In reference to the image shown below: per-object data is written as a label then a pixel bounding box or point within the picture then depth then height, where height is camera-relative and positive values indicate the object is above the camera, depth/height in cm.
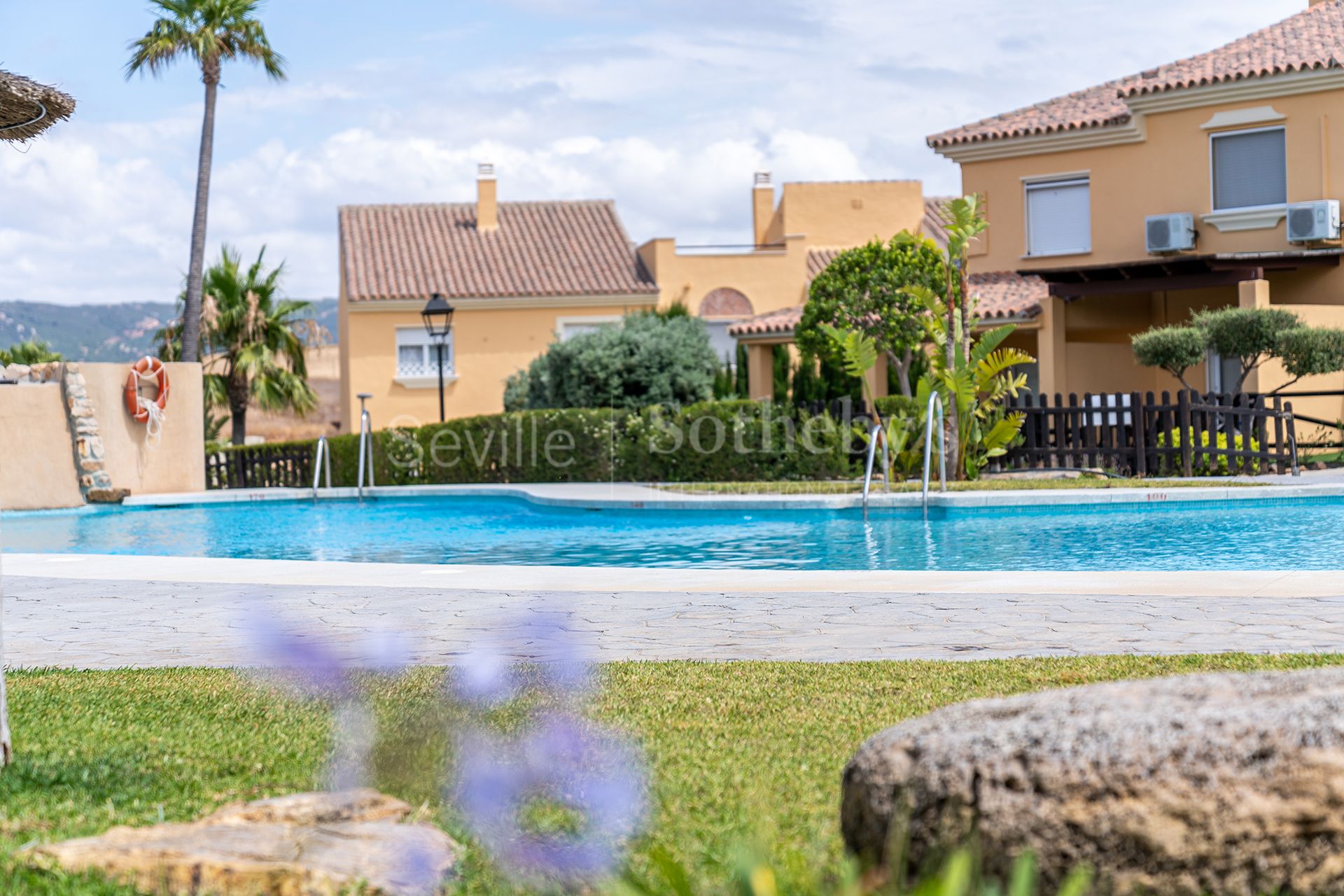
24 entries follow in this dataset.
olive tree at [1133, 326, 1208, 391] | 2042 +124
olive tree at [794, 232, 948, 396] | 2494 +263
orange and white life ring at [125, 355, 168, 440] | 2375 +97
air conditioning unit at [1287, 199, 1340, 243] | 2278 +341
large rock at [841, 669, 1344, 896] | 284 -75
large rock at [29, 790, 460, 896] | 330 -100
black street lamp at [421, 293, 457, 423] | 2423 +238
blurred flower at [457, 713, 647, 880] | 364 -107
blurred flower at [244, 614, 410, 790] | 484 -105
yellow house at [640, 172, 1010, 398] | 3862 +537
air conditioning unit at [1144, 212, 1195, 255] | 2442 +348
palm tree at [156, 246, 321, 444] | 3456 +275
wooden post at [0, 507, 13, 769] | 464 -97
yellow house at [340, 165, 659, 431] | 3775 +377
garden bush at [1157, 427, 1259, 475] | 1931 -44
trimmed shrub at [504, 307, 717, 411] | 2683 +147
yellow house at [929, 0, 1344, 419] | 2350 +431
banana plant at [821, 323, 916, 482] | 1911 +59
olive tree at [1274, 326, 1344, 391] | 1997 +114
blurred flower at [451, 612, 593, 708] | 591 -103
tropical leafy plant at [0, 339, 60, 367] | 3572 +262
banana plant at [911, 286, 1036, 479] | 1878 +71
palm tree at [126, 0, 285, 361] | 3044 +904
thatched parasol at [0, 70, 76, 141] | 473 +122
